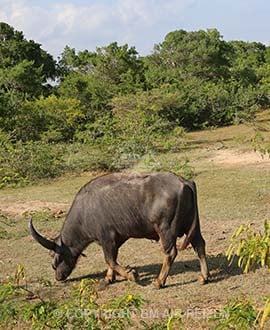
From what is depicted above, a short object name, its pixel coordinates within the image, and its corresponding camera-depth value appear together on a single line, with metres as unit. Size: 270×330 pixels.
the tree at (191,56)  33.09
